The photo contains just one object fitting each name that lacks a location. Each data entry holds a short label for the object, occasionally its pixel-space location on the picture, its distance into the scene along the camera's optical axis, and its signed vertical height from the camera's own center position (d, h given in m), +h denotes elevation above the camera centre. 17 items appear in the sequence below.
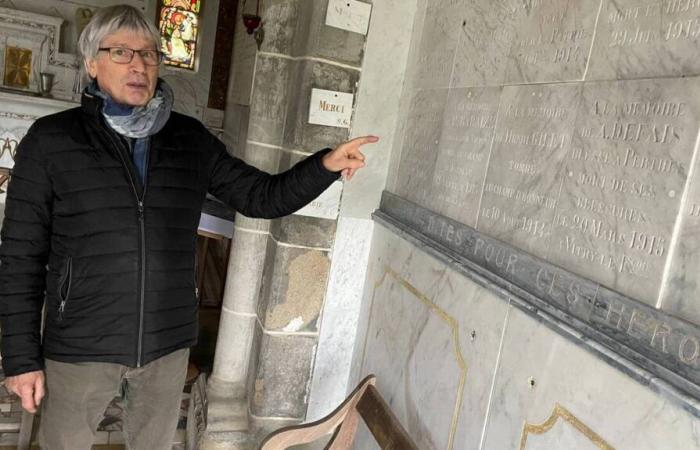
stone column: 2.30 -0.51
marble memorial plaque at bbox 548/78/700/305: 1.04 +0.00
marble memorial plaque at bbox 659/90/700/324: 0.98 -0.12
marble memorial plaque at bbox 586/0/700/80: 1.05 +0.28
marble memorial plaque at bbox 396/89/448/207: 2.00 +0.00
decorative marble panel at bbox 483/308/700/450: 1.00 -0.44
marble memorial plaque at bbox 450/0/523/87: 1.63 +0.33
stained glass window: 5.96 +0.77
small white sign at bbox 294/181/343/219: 2.38 -0.30
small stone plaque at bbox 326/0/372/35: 2.23 +0.45
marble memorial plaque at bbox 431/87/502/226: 1.67 +0.01
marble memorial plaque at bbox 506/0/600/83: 1.32 +0.30
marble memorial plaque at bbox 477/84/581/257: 1.35 +0.00
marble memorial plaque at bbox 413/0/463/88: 1.96 +0.37
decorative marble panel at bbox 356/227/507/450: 1.57 -0.61
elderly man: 1.52 -0.39
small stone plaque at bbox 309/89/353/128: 2.28 +0.09
